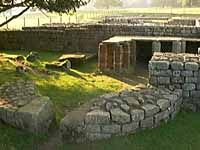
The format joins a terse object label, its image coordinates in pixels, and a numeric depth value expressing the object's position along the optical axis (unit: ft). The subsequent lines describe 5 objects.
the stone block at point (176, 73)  30.22
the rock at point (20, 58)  50.61
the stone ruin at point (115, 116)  24.71
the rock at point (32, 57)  50.68
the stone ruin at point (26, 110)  25.12
